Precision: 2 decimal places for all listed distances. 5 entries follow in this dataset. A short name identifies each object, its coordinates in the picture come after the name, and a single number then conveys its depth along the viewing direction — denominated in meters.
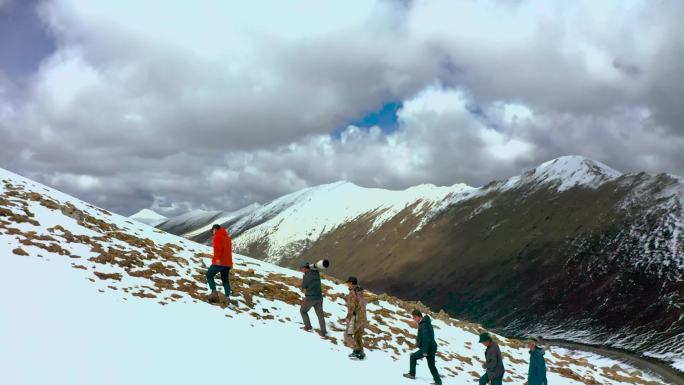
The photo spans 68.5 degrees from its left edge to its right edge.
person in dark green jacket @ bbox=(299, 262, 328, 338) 21.39
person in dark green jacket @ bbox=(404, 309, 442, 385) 19.36
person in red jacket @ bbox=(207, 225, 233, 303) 22.01
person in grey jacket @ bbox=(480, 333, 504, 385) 18.19
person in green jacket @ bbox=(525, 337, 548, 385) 19.19
